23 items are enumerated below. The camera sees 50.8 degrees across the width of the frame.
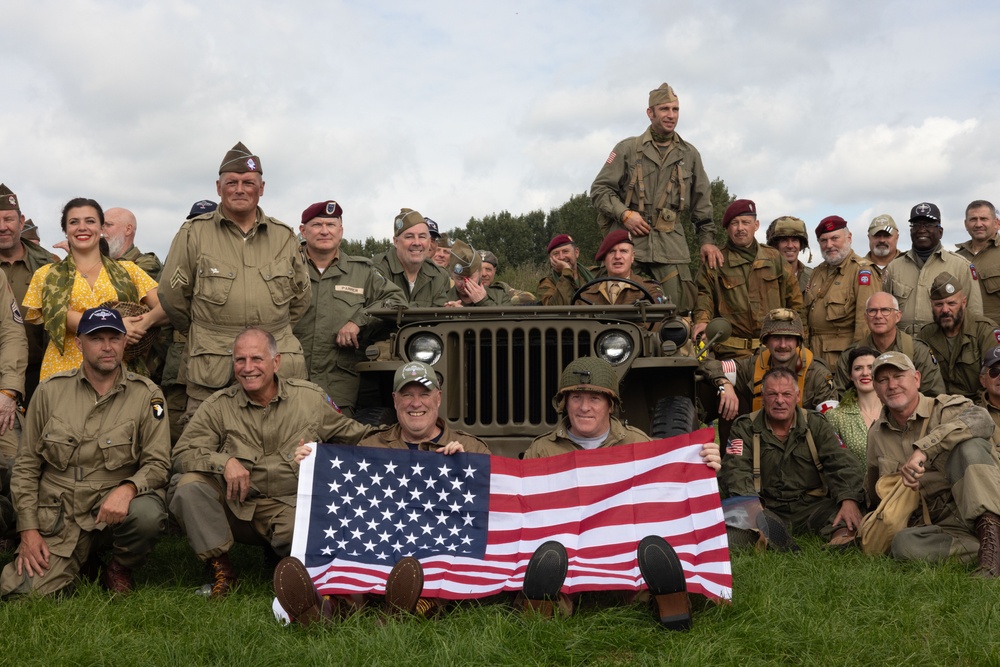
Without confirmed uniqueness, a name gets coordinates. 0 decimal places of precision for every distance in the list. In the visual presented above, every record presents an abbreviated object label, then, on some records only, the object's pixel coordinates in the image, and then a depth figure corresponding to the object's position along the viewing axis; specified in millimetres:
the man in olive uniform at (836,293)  8156
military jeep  6012
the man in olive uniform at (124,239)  7480
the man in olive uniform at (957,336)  7566
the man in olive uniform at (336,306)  7031
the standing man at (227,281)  6246
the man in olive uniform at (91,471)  5355
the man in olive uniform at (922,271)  8180
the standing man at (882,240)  9023
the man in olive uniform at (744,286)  8203
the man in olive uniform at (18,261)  6953
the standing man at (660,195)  8562
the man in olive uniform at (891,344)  7184
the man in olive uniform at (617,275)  7207
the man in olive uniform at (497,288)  9133
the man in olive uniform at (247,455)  5348
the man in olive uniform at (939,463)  5402
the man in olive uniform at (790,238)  8781
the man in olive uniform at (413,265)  7648
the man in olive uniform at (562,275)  8164
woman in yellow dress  6184
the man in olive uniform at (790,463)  6379
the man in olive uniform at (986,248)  8797
